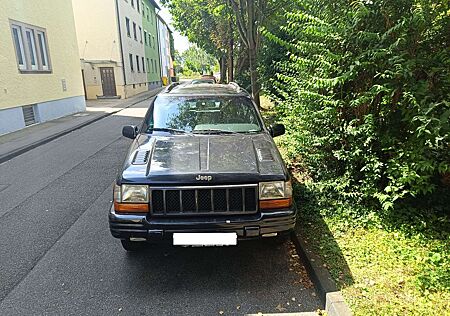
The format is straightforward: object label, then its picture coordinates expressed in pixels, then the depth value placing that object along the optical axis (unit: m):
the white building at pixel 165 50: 45.08
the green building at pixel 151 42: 33.66
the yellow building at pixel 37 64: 10.69
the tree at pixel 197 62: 81.44
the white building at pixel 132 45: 24.07
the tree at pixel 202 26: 16.63
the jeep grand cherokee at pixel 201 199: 2.79
